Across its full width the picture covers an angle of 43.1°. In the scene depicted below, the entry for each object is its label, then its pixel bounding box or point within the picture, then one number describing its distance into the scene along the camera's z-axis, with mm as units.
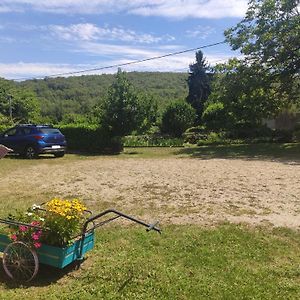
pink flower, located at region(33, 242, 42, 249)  4286
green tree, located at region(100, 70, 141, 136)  19516
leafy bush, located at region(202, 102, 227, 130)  32719
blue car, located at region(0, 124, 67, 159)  16625
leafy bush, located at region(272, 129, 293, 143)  24847
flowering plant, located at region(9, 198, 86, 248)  4371
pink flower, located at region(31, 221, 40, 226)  4534
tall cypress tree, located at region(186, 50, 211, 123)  49438
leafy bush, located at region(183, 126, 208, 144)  29159
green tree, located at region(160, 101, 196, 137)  32625
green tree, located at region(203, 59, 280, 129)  20688
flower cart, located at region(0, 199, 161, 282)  4316
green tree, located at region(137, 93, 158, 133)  19844
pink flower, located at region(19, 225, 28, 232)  4507
